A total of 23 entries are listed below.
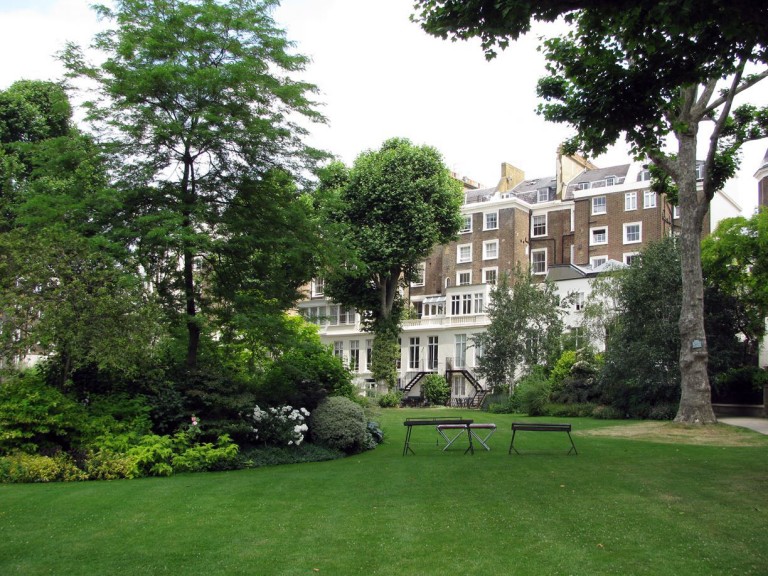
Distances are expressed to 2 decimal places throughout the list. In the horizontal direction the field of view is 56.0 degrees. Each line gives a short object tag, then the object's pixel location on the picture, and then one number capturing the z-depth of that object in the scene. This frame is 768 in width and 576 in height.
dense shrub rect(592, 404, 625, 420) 29.33
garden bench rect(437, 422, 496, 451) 17.12
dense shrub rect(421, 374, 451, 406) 48.09
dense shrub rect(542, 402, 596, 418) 30.73
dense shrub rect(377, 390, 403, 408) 43.03
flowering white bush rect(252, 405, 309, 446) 17.36
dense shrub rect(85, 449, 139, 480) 14.00
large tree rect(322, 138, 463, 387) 40.56
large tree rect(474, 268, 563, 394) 39.12
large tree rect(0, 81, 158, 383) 14.61
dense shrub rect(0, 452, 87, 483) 13.38
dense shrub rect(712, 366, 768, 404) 31.77
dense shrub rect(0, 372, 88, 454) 14.15
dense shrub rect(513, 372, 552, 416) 31.94
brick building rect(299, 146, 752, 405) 53.88
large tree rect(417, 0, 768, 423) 9.35
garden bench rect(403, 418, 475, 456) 17.17
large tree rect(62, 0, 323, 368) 16.81
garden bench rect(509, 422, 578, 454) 16.23
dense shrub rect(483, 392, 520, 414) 36.12
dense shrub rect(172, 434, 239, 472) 15.09
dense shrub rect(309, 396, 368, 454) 18.25
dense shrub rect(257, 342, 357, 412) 18.78
